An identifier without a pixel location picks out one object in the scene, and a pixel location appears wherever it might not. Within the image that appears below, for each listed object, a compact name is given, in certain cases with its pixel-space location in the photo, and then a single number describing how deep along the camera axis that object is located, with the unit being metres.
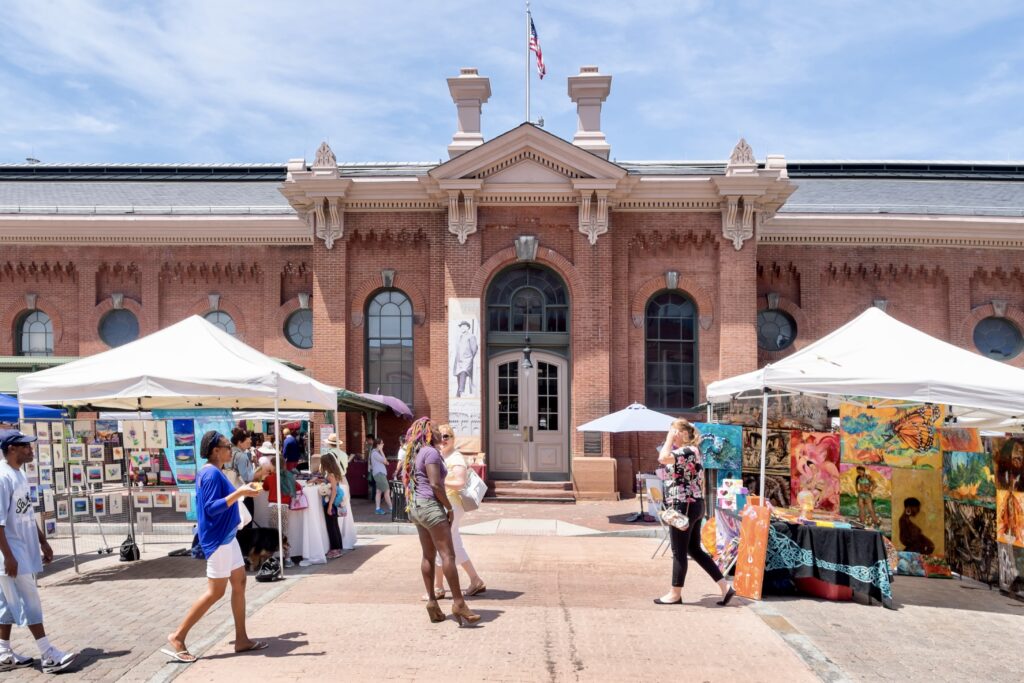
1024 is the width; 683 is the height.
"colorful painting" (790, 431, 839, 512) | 11.52
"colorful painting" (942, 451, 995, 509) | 10.45
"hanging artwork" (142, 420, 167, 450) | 11.68
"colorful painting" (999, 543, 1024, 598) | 9.87
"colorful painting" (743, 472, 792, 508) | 11.96
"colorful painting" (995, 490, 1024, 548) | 9.82
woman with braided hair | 7.87
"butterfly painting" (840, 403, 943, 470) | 11.21
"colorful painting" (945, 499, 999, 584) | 10.50
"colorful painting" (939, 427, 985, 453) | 10.79
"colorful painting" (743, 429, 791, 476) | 12.02
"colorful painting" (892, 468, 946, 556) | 11.18
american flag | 21.89
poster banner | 19.95
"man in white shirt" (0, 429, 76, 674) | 6.56
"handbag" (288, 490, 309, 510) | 11.34
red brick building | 20.14
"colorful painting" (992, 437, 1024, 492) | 9.82
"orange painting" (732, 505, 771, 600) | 9.39
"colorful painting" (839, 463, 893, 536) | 11.24
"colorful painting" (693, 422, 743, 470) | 12.12
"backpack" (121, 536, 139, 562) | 11.62
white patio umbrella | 16.34
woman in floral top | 8.76
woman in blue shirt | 6.81
